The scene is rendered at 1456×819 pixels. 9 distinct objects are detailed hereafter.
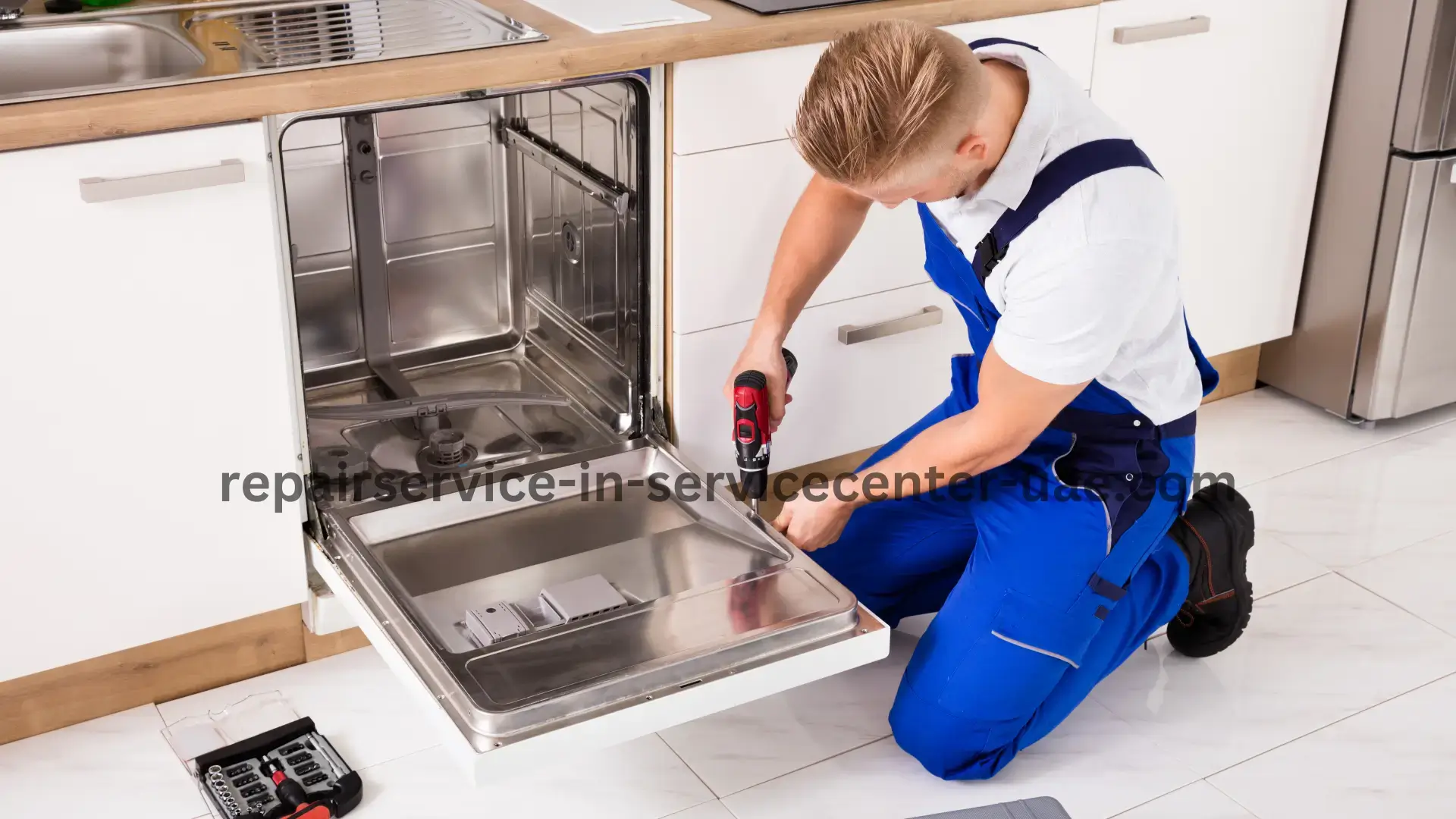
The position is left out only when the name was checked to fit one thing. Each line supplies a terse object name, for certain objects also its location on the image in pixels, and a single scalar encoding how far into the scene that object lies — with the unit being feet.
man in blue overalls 4.69
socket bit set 5.54
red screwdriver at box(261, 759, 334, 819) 5.48
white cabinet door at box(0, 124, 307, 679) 4.93
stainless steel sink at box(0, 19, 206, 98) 6.06
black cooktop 6.09
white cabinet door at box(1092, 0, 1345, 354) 7.26
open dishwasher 4.96
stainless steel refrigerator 7.82
